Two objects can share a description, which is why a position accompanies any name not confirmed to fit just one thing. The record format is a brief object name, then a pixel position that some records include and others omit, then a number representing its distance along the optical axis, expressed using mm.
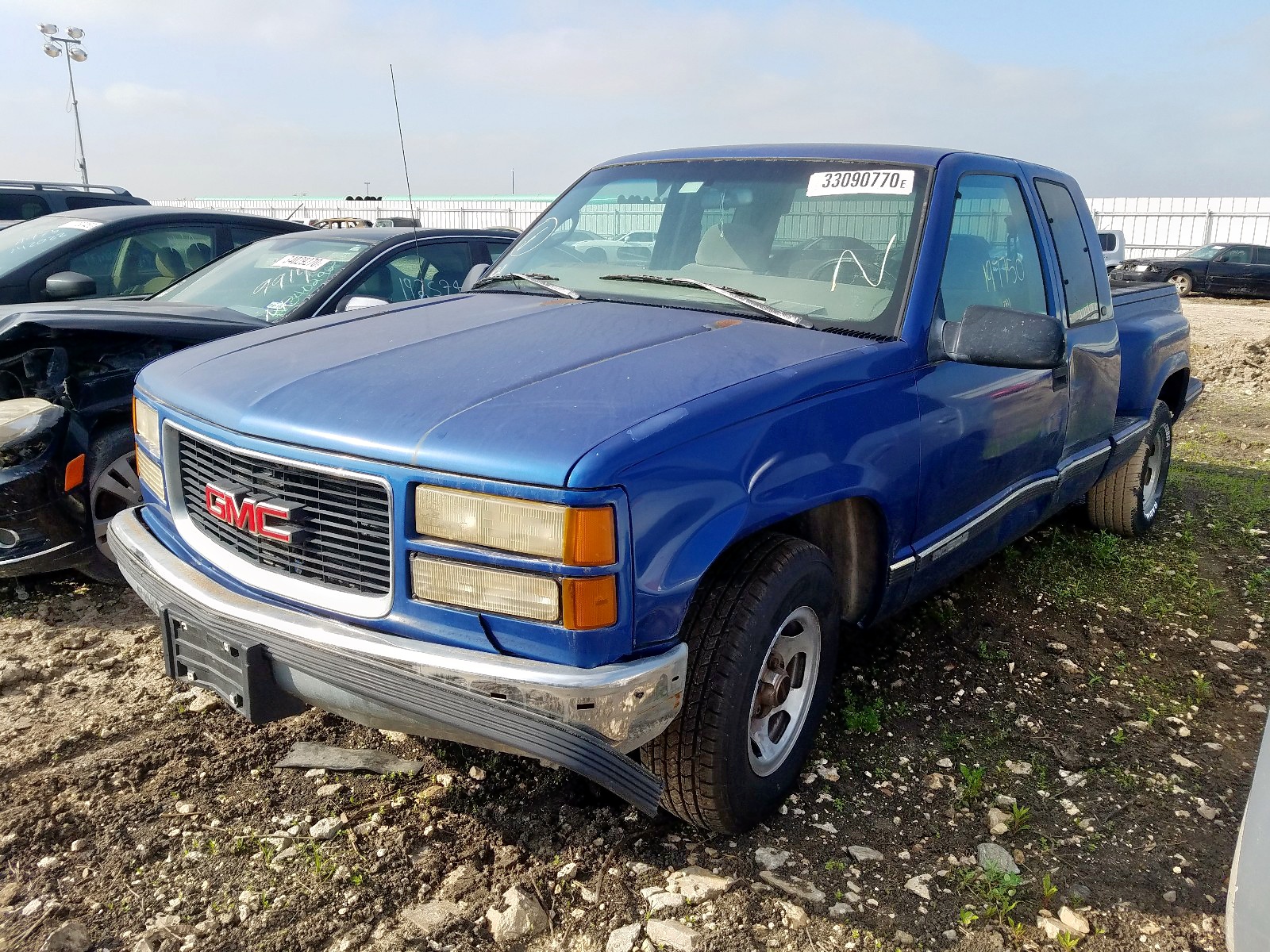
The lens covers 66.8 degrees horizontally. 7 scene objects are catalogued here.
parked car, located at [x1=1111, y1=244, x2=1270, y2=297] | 20750
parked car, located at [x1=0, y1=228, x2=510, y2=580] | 3689
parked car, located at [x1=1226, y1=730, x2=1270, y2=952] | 1864
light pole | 20469
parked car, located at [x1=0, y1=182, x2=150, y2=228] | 9992
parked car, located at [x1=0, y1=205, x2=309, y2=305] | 5551
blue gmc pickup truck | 2016
